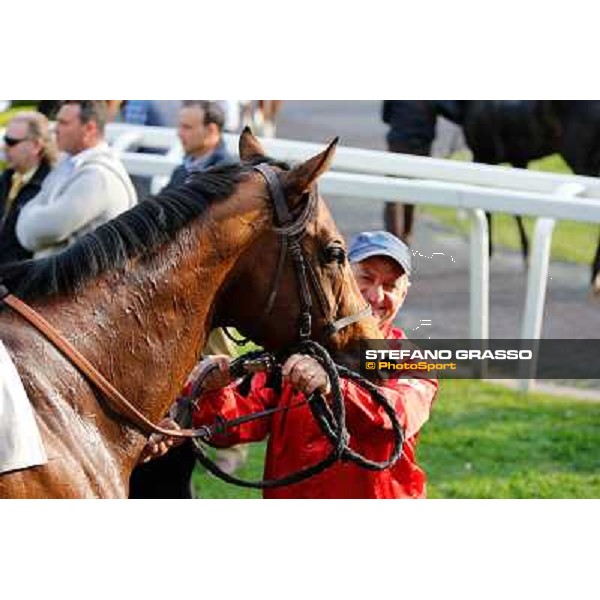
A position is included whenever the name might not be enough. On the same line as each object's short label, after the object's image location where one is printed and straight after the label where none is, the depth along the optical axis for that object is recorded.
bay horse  7.16
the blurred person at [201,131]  13.40
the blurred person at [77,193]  11.86
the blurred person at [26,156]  13.25
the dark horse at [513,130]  19.50
